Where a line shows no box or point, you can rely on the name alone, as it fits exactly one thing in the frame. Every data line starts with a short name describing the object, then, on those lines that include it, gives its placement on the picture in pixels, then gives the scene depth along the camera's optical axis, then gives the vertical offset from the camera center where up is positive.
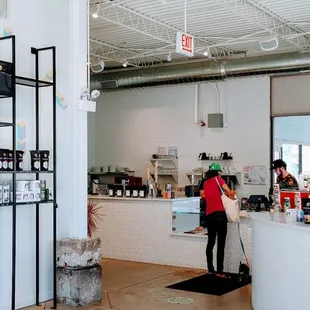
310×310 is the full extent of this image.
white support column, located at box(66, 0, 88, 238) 6.37 +0.51
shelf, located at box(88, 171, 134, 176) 12.40 -0.16
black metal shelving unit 5.39 +0.33
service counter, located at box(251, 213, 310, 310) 4.38 -0.85
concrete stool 5.96 -1.19
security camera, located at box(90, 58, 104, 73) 9.95 +1.90
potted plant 8.97 -0.77
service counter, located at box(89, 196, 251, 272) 8.05 -1.06
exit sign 6.54 +1.51
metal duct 9.62 +1.85
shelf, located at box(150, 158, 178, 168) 11.80 +0.13
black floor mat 6.73 -1.56
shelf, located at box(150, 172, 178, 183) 11.81 -0.20
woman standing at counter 7.48 -0.69
